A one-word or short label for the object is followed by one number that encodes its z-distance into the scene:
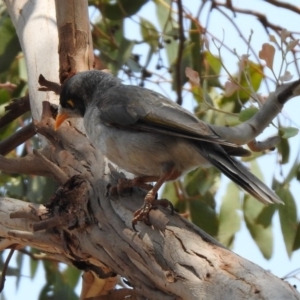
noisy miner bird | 4.45
